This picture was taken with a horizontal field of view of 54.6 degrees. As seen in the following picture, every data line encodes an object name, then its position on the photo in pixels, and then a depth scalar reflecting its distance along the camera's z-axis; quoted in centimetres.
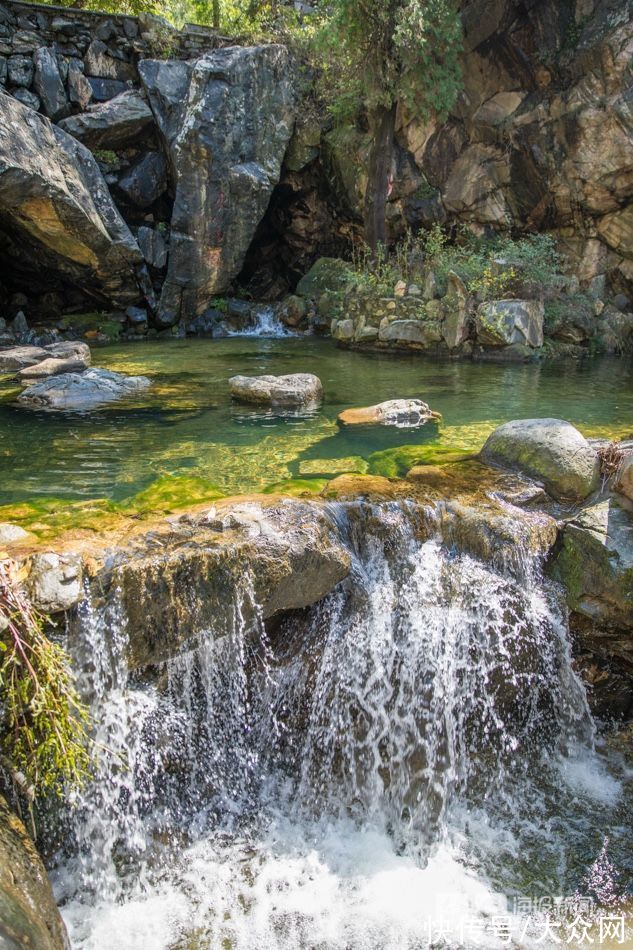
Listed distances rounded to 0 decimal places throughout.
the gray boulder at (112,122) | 1411
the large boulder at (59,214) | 1161
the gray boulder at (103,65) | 1455
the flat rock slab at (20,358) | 970
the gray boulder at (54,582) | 310
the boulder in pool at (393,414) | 680
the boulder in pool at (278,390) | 764
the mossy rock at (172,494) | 429
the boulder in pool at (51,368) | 877
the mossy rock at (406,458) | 525
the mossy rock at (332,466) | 518
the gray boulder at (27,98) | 1370
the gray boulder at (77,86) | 1426
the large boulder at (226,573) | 335
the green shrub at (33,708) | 266
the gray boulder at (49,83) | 1382
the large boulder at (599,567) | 402
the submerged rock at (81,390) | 768
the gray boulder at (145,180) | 1523
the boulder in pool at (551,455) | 466
